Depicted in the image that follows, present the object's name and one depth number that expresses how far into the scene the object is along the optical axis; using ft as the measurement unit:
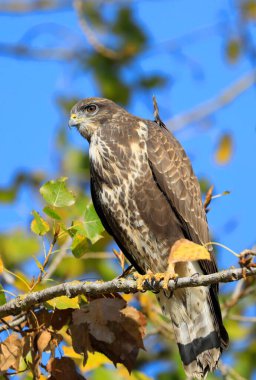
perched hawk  31.78
